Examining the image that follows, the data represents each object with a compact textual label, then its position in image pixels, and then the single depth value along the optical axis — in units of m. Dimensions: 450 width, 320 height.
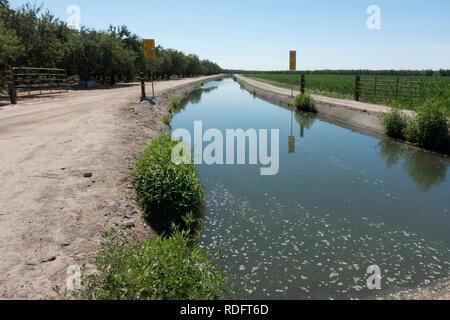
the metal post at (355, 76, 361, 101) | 22.08
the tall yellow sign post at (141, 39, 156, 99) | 18.42
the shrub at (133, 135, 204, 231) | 5.55
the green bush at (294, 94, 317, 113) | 21.31
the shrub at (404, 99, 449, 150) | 10.97
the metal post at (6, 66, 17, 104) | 15.84
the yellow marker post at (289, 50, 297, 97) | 25.59
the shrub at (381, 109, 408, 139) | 13.12
